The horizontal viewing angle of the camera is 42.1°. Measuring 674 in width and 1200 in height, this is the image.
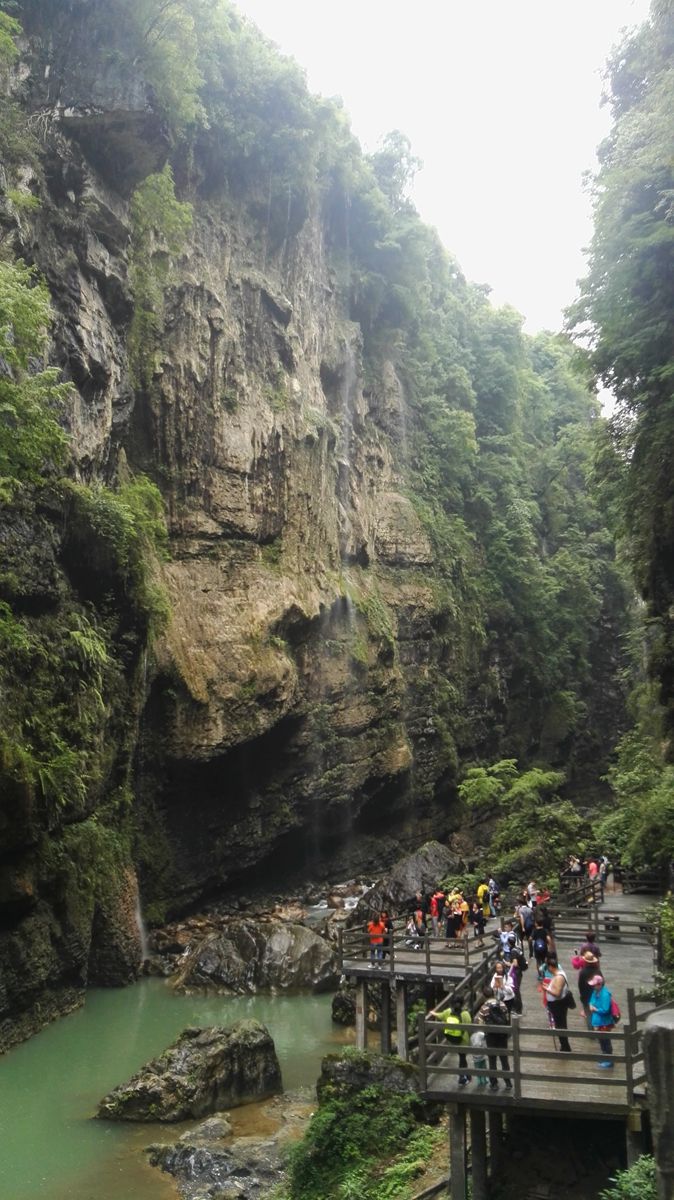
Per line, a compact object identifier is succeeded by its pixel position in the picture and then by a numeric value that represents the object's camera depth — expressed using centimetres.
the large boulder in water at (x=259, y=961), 2209
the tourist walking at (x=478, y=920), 1786
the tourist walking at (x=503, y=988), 1127
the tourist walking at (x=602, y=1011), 1018
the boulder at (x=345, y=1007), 1958
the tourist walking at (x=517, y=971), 1188
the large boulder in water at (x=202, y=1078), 1446
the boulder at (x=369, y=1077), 1284
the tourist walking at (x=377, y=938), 1597
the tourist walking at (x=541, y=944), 1382
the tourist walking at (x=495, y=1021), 976
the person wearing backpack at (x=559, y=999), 1036
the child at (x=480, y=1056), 916
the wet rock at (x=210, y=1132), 1344
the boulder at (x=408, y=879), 2562
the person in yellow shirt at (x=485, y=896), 2073
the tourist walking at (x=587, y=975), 1077
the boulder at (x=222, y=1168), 1180
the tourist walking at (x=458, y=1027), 960
